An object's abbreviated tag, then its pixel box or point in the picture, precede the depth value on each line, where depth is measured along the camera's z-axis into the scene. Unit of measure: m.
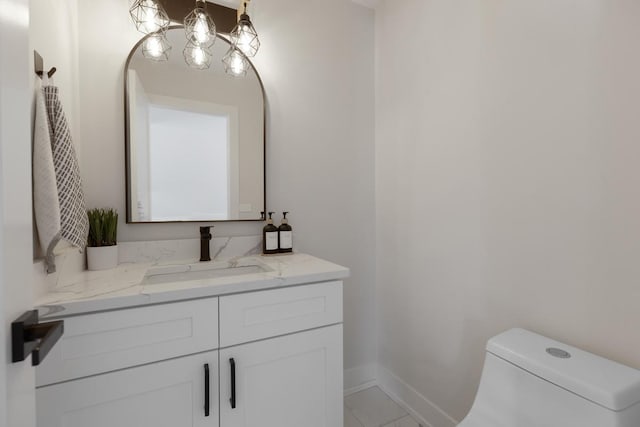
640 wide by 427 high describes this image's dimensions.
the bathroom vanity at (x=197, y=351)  0.82
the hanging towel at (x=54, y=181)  0.85
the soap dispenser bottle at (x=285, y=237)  1.58
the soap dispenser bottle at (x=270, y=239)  1.54
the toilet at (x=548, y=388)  0.76
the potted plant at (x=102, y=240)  1.19
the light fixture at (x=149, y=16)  1.23
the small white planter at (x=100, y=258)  1.18
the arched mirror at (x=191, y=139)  1.33
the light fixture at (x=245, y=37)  1.32
